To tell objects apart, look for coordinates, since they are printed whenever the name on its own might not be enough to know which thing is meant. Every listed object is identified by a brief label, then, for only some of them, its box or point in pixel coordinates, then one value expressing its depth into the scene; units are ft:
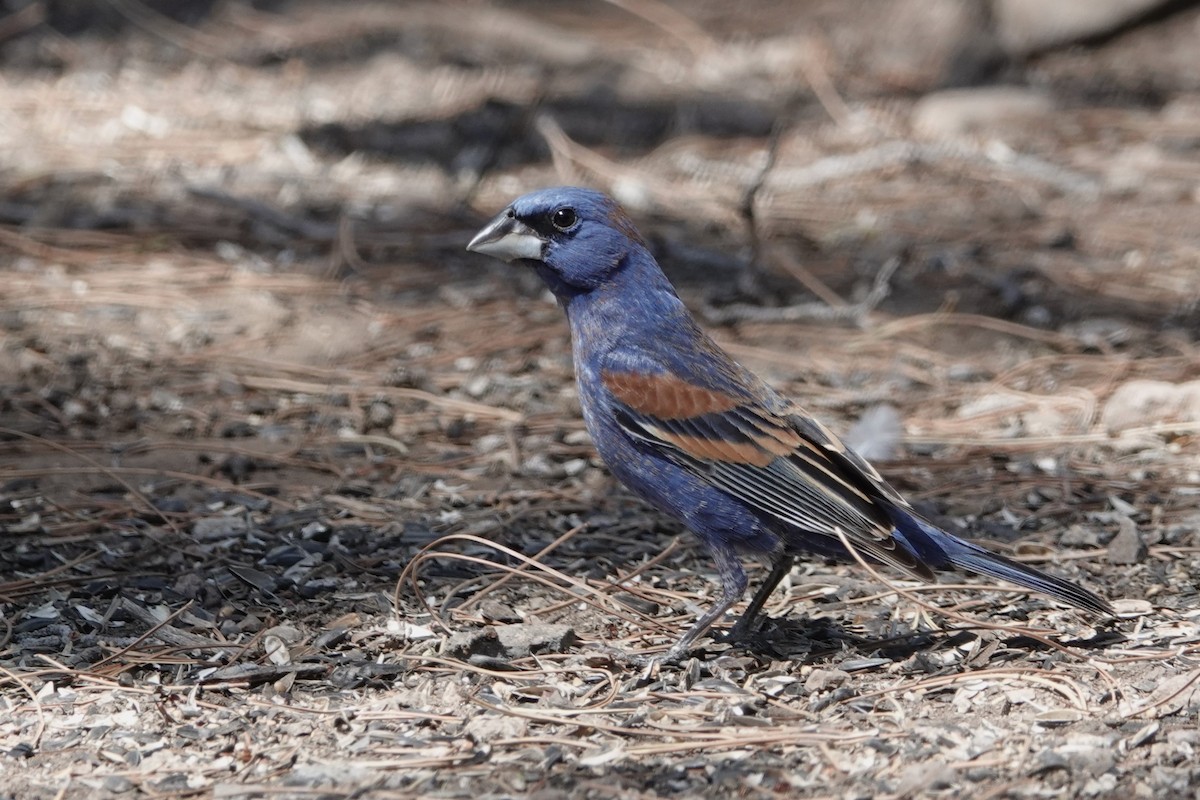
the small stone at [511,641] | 22.12
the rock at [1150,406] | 32.09
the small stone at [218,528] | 26.96
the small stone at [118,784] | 18.40
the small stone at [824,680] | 21.27
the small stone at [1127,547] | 25.72
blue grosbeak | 22.48
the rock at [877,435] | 30.73
